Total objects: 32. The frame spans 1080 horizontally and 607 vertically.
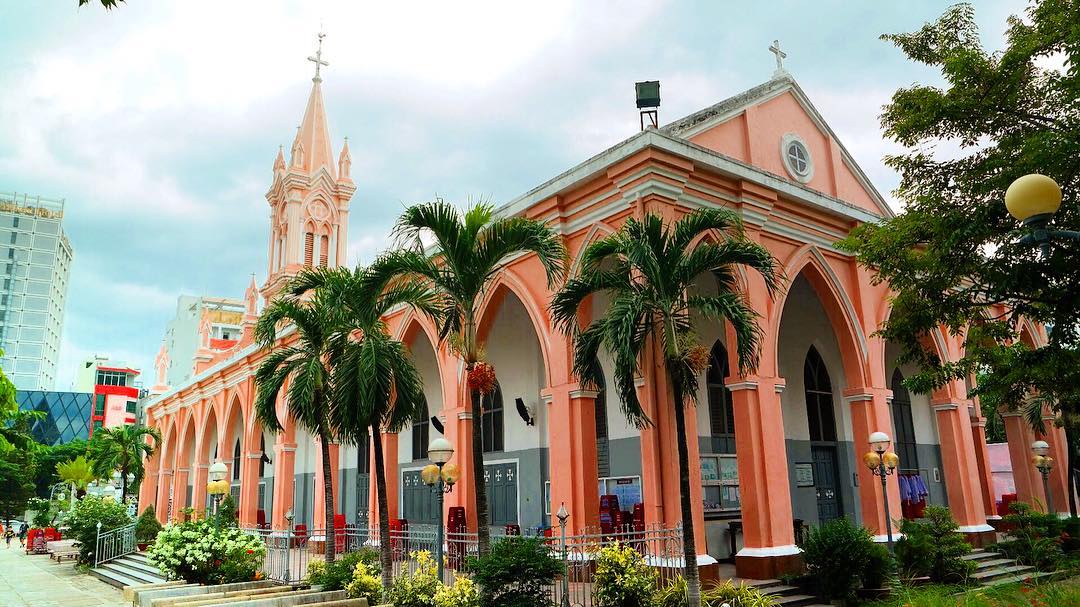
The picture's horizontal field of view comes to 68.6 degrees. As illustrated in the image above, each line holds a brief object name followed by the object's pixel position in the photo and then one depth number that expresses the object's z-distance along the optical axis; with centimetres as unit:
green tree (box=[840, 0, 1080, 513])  946
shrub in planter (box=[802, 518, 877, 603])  1158
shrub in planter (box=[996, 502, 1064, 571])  1497
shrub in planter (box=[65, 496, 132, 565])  2442
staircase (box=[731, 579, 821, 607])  1169
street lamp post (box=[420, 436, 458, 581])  1180
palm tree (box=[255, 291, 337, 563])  1406
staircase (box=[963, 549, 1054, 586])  1370
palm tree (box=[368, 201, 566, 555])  1116
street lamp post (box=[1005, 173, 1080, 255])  502
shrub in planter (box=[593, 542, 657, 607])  984
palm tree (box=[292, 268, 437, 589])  1238
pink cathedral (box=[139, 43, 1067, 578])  1306
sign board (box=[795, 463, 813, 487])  1809
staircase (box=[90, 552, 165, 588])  1927
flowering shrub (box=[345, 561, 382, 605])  1191
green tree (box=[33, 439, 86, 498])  6625
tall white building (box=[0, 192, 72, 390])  9194
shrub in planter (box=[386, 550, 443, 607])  1081
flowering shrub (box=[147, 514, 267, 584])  1430
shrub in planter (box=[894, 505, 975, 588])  1289
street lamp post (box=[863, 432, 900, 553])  1384
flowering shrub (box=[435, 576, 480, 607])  1012
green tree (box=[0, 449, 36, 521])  5696
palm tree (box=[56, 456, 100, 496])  4462
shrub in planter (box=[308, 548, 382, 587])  1277
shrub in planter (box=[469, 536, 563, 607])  986
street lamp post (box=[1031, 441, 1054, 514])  1938
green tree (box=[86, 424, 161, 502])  3897
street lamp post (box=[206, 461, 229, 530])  2016
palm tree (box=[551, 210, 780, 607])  963
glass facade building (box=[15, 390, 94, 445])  8474
